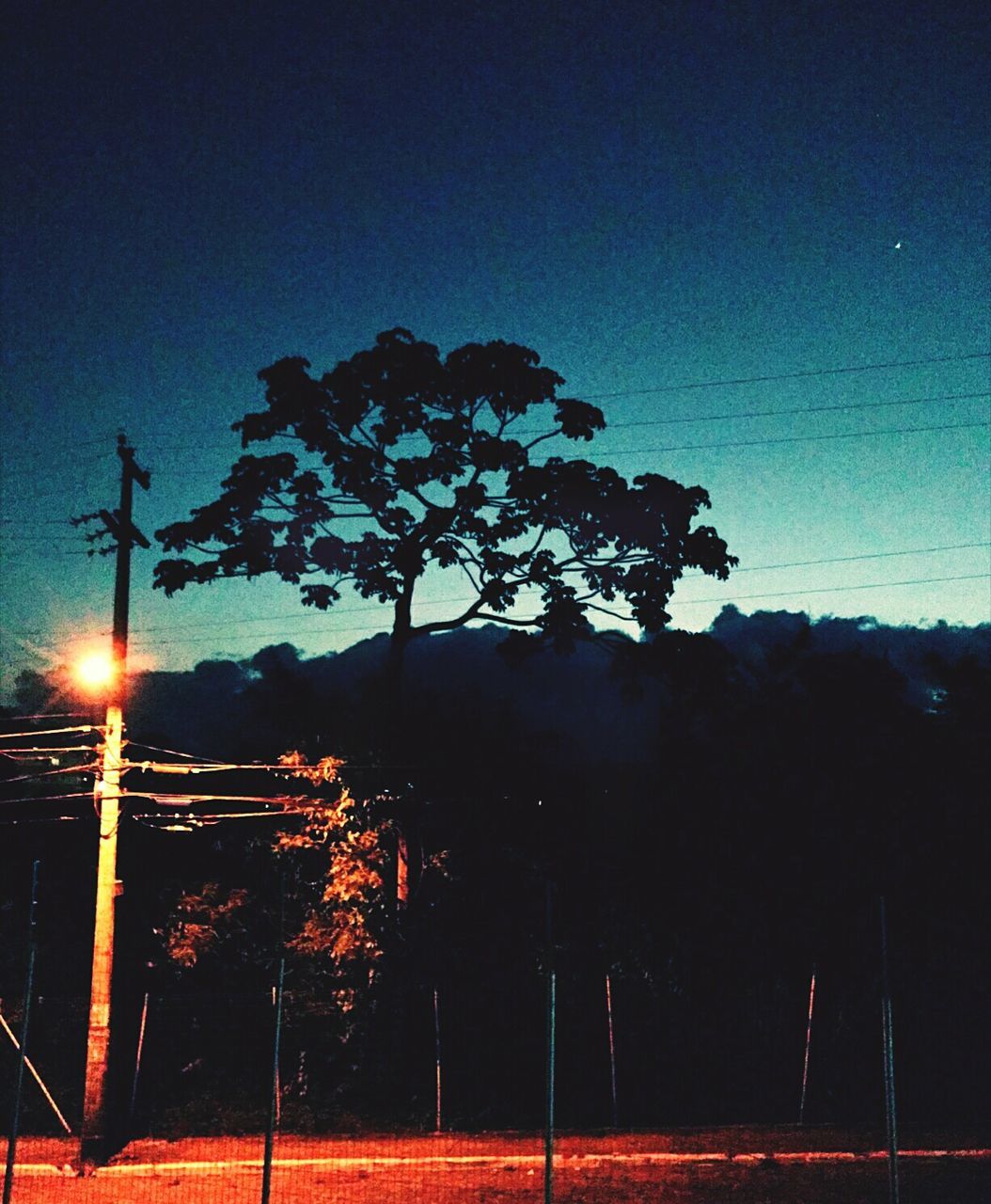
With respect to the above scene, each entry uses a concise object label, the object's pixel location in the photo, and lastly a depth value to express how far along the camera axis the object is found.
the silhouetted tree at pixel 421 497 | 18.88
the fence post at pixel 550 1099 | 9.72
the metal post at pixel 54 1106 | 13.67
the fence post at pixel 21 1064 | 10.13
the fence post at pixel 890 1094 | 10.14
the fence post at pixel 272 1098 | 10.02
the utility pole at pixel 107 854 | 13.87
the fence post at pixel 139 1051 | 15.14
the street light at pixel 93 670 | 14.32
